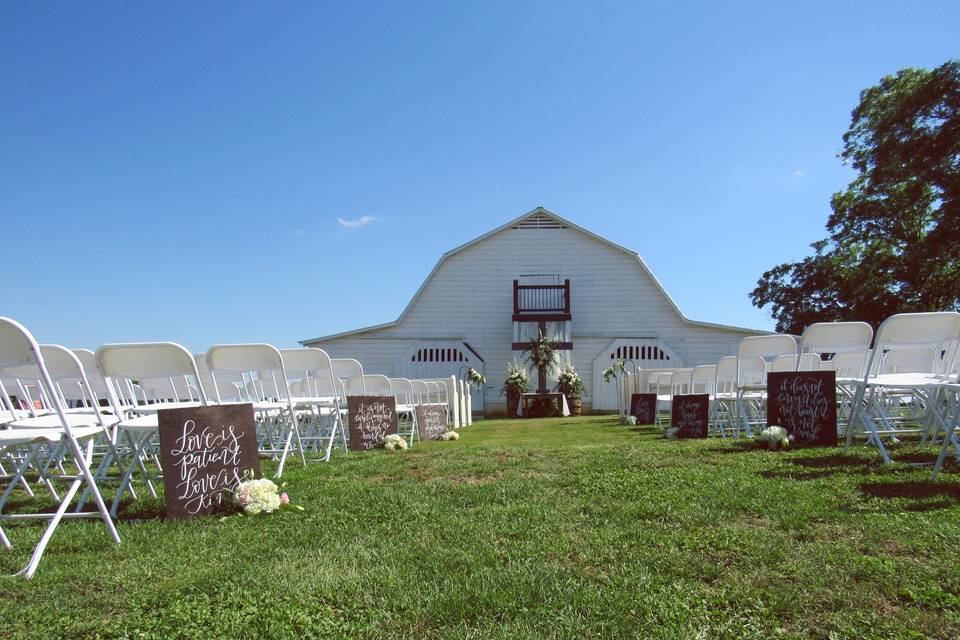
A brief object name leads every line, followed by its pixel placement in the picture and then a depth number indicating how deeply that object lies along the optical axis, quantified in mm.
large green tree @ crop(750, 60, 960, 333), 19062
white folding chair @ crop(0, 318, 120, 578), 2502
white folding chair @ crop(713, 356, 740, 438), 7277
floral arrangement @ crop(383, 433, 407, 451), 6676
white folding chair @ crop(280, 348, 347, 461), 6148
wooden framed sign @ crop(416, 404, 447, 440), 8867
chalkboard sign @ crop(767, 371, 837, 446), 5324
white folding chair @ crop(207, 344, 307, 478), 4441
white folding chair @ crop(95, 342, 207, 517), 3318
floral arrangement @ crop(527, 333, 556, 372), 21750
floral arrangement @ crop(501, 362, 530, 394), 20672
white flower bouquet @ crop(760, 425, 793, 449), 5160
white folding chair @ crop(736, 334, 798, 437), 6531
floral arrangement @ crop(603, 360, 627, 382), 20156
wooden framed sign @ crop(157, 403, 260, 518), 3271
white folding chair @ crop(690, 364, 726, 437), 8242
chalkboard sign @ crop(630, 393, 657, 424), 10906
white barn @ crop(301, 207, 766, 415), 22734
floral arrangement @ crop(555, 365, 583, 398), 20797
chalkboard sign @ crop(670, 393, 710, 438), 7066
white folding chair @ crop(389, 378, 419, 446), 8555
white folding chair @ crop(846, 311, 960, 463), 4340
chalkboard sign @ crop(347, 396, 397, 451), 6980
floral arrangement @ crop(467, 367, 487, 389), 21188
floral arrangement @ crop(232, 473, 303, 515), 3287
